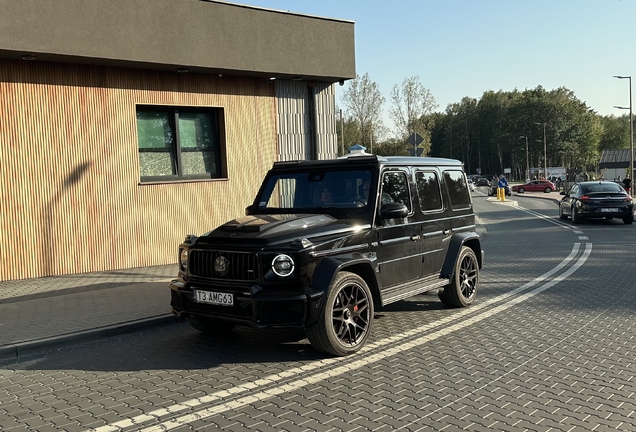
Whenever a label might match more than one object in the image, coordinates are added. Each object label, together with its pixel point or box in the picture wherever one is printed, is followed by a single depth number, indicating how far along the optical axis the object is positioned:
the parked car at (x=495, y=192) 55.36
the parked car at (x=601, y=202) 20.64
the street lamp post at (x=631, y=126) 40.01
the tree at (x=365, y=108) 61.31
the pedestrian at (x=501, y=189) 46.47
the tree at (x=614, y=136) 133.50
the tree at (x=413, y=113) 66.38
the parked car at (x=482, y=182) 88.31
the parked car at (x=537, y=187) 68.38
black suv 5.64
